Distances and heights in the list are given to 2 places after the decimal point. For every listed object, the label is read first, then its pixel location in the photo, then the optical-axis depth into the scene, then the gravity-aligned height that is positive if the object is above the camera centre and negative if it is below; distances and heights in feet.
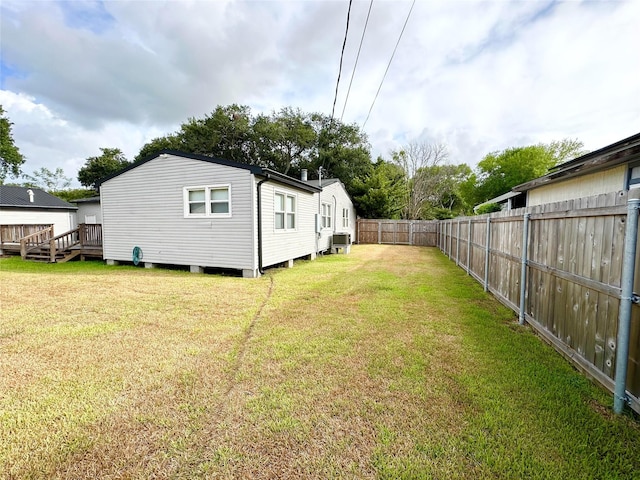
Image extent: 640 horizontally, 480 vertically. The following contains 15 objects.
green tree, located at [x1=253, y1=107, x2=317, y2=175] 97.66 +28.93
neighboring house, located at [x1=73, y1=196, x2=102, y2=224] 65.67 +2.92
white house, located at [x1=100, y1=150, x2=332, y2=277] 25.63 +0.95
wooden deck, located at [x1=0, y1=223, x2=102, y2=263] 34.58 -2.92
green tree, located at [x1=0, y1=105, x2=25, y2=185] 97.96 +24.99
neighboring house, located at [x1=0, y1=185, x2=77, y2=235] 49.32 +2.79
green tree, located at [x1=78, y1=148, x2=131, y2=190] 122.62 +25.03
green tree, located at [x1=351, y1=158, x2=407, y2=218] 67.21 +6.56
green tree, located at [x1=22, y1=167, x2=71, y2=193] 126.21 +20.21
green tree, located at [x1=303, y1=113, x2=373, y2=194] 88.43 +21.84
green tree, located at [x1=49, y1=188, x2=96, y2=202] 106.63 +11.21
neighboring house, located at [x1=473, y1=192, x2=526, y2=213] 46.27 +4.10
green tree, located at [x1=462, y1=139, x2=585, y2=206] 90.94 +19.20
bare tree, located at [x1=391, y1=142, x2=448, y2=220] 90.58 +17.50
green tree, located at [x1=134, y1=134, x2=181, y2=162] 100.12 +28.85
